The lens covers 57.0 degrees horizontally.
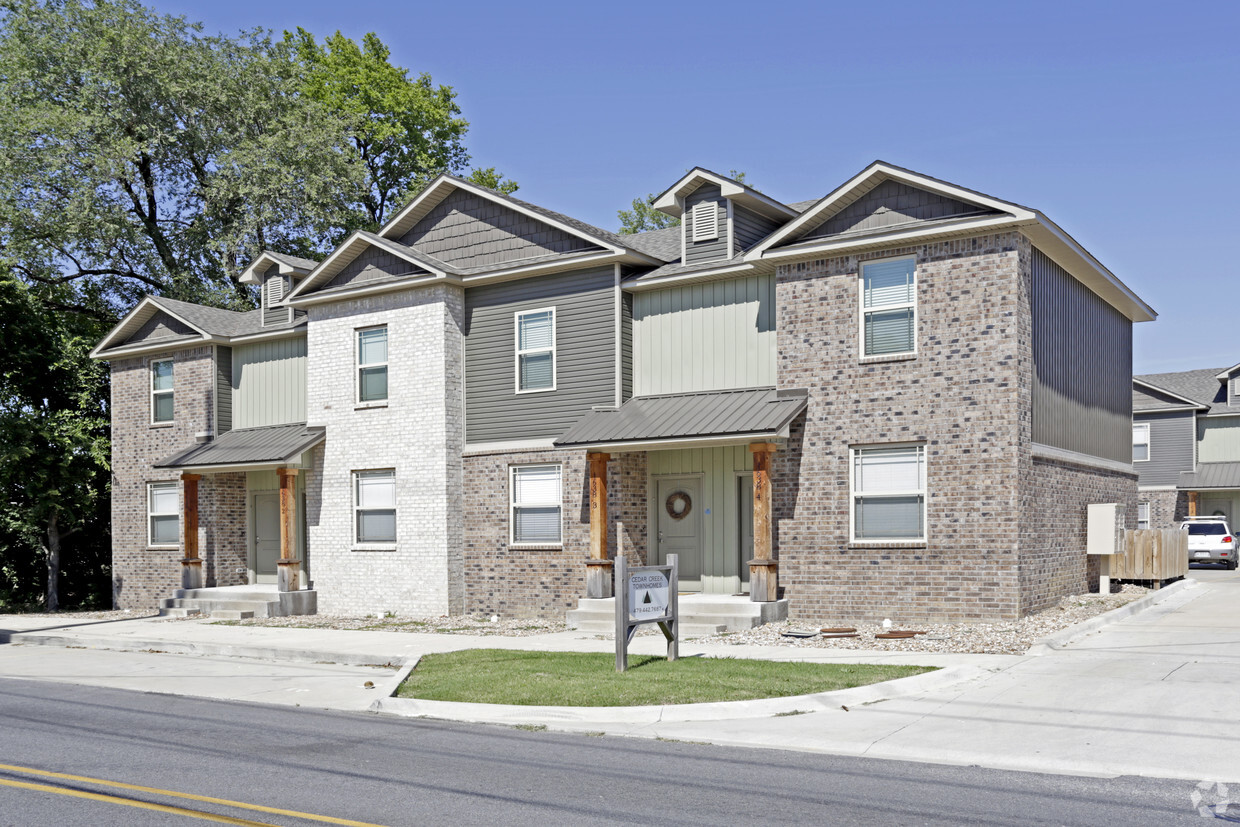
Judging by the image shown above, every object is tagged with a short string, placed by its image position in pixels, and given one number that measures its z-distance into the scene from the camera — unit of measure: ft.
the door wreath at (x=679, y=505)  69.46
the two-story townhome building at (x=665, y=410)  57.52
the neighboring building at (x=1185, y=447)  139.54
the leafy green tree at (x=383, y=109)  142.20
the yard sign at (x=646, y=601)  43.73
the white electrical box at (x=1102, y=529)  68.28
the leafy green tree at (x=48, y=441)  94.73
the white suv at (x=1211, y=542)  121.08
